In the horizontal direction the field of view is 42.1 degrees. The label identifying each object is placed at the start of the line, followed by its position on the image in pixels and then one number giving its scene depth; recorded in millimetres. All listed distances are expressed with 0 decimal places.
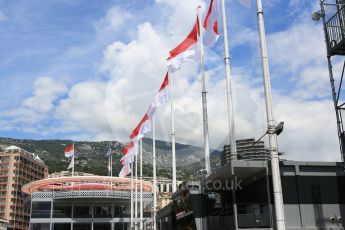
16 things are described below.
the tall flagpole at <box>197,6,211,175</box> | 27967
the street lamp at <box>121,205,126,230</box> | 82462
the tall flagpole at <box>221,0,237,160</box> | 22742
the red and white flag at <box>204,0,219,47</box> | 26031
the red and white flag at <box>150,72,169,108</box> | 37894
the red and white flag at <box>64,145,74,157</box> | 75506
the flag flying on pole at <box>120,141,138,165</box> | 49469
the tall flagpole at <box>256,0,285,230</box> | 14672
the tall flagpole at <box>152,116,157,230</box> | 45625
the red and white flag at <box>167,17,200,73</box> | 30844
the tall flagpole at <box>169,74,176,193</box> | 35938
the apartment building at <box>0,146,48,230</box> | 164500
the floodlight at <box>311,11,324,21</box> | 23031
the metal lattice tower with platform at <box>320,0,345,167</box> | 21684
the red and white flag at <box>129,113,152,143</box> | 42875
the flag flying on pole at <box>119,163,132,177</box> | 52562
